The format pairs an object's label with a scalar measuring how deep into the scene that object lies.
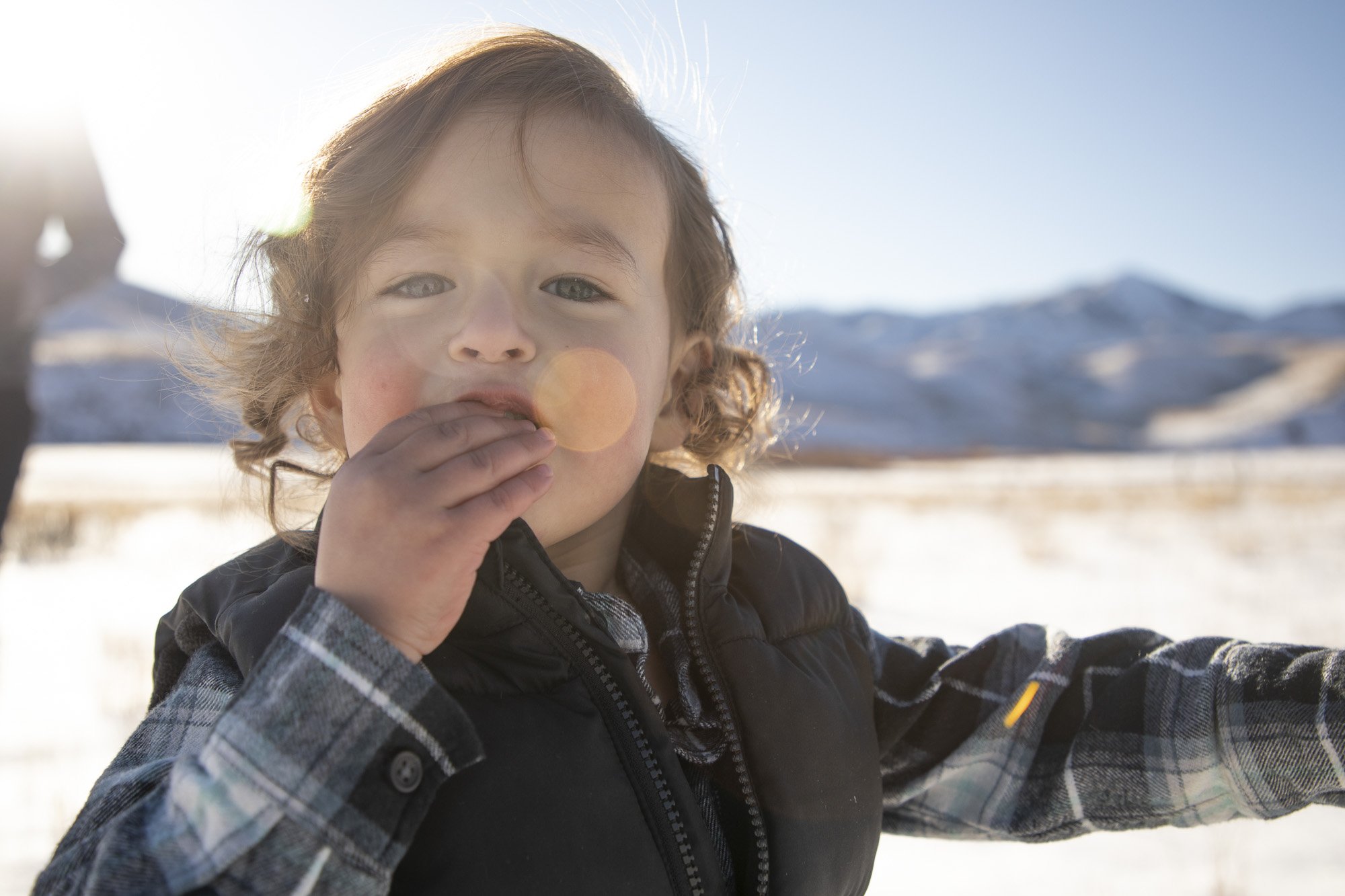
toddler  0.38
